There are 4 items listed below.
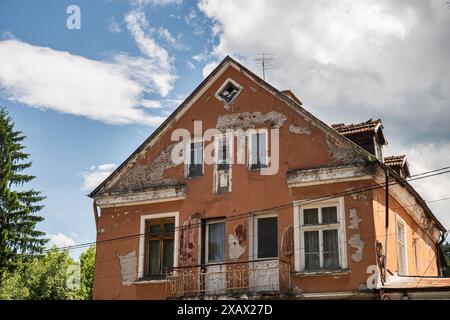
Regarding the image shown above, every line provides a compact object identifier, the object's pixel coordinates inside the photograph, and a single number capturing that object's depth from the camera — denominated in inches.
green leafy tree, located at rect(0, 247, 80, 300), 1328.7
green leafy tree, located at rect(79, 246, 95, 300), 1712.1
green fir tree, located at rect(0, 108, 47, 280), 1565.0
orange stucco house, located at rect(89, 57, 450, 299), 667.4
